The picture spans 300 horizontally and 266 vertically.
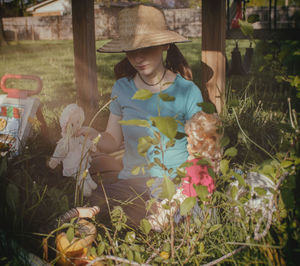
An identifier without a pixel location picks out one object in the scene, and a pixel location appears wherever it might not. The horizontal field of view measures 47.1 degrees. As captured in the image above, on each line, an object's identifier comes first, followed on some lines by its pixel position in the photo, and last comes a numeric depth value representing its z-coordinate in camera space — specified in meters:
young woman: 1.96
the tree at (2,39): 14.52
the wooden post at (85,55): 2.95
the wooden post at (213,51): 2.41
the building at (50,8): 29.28
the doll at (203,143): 1.59
